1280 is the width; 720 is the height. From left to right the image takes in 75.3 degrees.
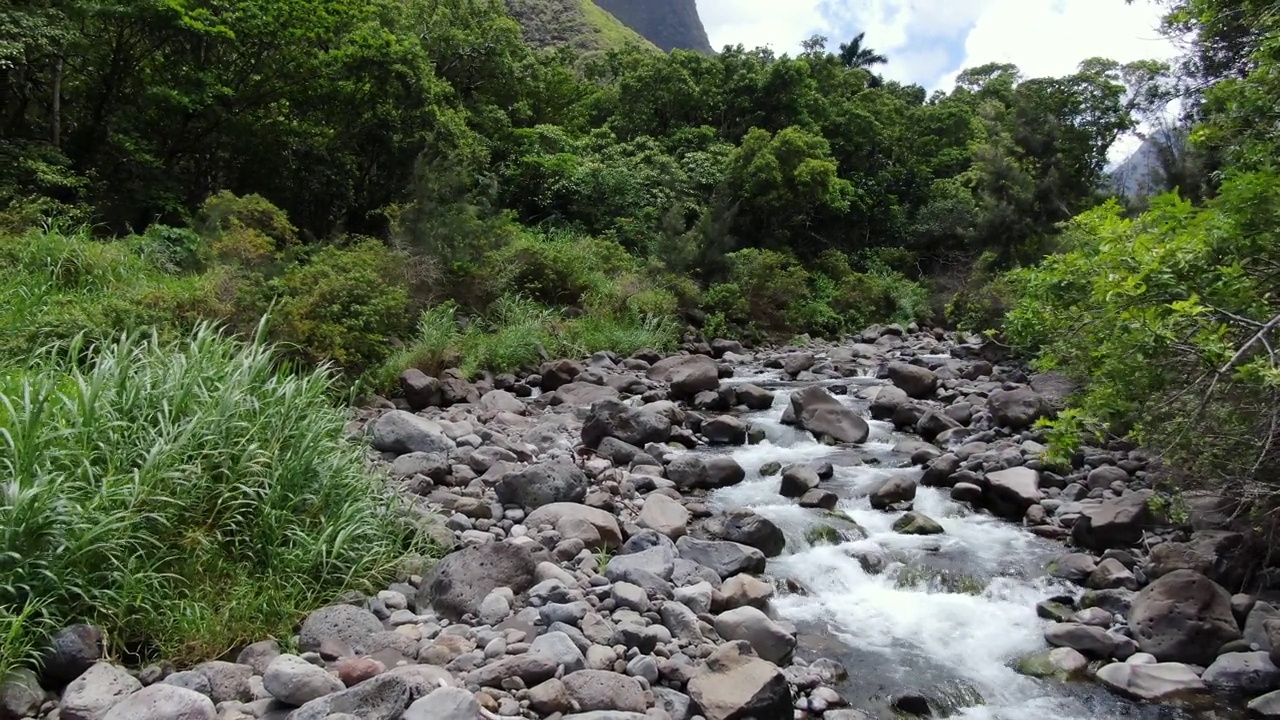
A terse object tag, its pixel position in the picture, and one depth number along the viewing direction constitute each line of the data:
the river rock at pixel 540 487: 6.88
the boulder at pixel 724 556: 6.05
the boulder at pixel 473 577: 4.91
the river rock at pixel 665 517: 6.79
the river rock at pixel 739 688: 4.13
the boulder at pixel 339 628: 4.30
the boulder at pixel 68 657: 3.72
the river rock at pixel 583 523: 6.16
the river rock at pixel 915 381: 13.04
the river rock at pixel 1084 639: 5.19
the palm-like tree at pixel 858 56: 44.31
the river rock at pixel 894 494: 7.90
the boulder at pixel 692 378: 12.81
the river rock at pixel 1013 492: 7.69
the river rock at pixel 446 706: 3.61
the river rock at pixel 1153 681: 4.75
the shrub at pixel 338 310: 9.46
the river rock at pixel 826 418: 10.56
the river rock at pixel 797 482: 8.12
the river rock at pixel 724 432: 10.54
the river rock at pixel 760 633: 4.93
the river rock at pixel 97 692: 3.53
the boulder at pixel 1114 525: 6.60
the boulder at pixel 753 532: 6.64
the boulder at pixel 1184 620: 5.06
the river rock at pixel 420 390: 10.70
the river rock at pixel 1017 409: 10.09
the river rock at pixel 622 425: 9.61
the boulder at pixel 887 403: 11.62
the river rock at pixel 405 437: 8.10
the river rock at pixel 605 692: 4.03
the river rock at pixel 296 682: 3.75
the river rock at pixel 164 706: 3.49
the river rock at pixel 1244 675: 4.72
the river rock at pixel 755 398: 12.38
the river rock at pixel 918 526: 7.26
